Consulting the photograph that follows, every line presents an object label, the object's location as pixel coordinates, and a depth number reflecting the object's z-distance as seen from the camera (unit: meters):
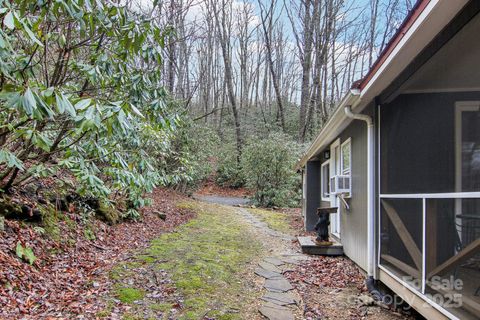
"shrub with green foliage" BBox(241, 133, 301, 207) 15.00
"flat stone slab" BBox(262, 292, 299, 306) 4.34
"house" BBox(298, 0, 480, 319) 2.71
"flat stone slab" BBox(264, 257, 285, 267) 6.15
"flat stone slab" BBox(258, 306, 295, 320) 3.88
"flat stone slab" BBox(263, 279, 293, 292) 4.82
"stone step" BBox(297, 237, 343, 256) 6.92
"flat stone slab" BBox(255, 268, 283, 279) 5.37
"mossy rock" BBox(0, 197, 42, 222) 4.85
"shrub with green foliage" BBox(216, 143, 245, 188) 21.31
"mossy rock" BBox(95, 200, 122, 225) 7.06
